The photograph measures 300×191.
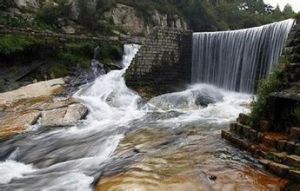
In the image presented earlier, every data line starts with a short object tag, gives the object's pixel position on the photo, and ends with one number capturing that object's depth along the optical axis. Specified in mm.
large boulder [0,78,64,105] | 14391
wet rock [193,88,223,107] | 14632
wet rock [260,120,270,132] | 7536
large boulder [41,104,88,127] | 11719
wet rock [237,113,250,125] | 8039
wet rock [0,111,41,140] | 10938
